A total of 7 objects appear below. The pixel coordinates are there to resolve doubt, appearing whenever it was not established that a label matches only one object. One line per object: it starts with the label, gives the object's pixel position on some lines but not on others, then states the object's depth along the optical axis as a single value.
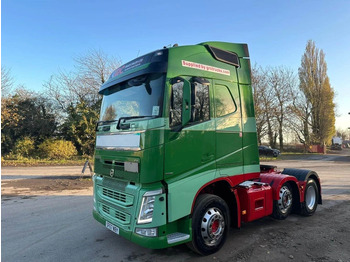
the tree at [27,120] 21.17
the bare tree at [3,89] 20.39
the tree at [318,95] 37.78
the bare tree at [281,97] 33.31
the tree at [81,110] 21.39
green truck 3.38
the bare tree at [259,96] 28.98
